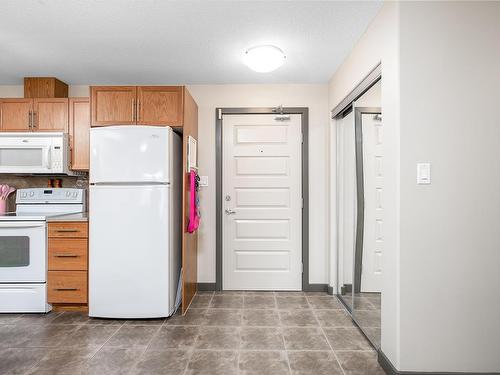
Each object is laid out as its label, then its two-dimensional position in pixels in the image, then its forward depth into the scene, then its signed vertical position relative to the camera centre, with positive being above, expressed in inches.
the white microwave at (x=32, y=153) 129.1 +14.1
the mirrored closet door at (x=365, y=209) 97.5 -7.1
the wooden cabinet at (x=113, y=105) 117.5 +30.7
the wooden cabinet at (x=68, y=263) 116.8 -27.9
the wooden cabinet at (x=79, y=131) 133.3 +23.8
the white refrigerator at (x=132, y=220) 111.1 -11.3
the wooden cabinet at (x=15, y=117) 132.7 +29.6
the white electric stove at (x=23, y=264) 116.3 -28.2
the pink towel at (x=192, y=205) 120.9 -6.6
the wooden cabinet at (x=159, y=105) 117.4 +30.7
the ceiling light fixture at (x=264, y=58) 105.3 +44.5
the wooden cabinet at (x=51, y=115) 133.0 +30.5
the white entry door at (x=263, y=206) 145.1 -8.3
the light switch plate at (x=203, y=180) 144.6 +3.3
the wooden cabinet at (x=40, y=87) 135.5 +43.1
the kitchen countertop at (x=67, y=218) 116.1 -11.2
